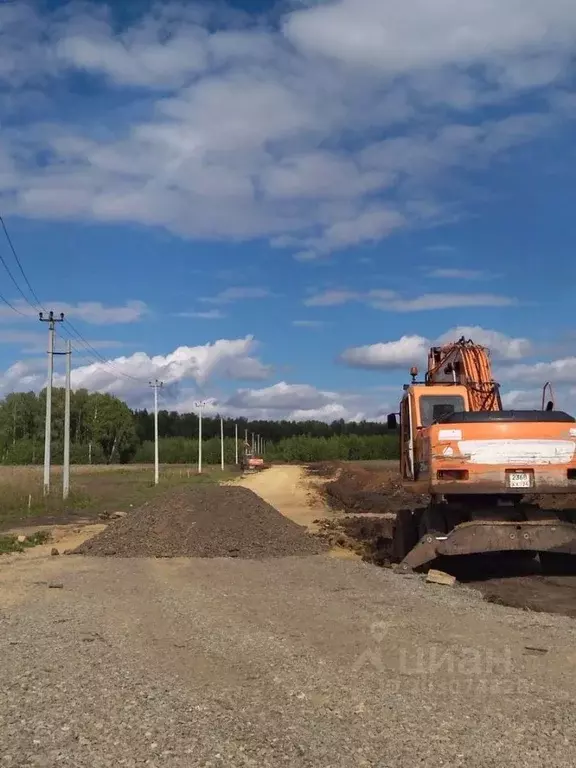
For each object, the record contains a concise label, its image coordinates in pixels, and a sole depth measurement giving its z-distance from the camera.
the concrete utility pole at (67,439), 37.11
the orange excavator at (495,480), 12.16
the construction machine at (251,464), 85.94
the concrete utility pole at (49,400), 37.09
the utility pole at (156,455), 55.90
